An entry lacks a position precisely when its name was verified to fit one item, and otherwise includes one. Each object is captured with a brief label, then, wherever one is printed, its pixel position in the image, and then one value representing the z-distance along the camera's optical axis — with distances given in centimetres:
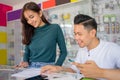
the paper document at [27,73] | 84
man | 99
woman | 123
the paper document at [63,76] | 76
